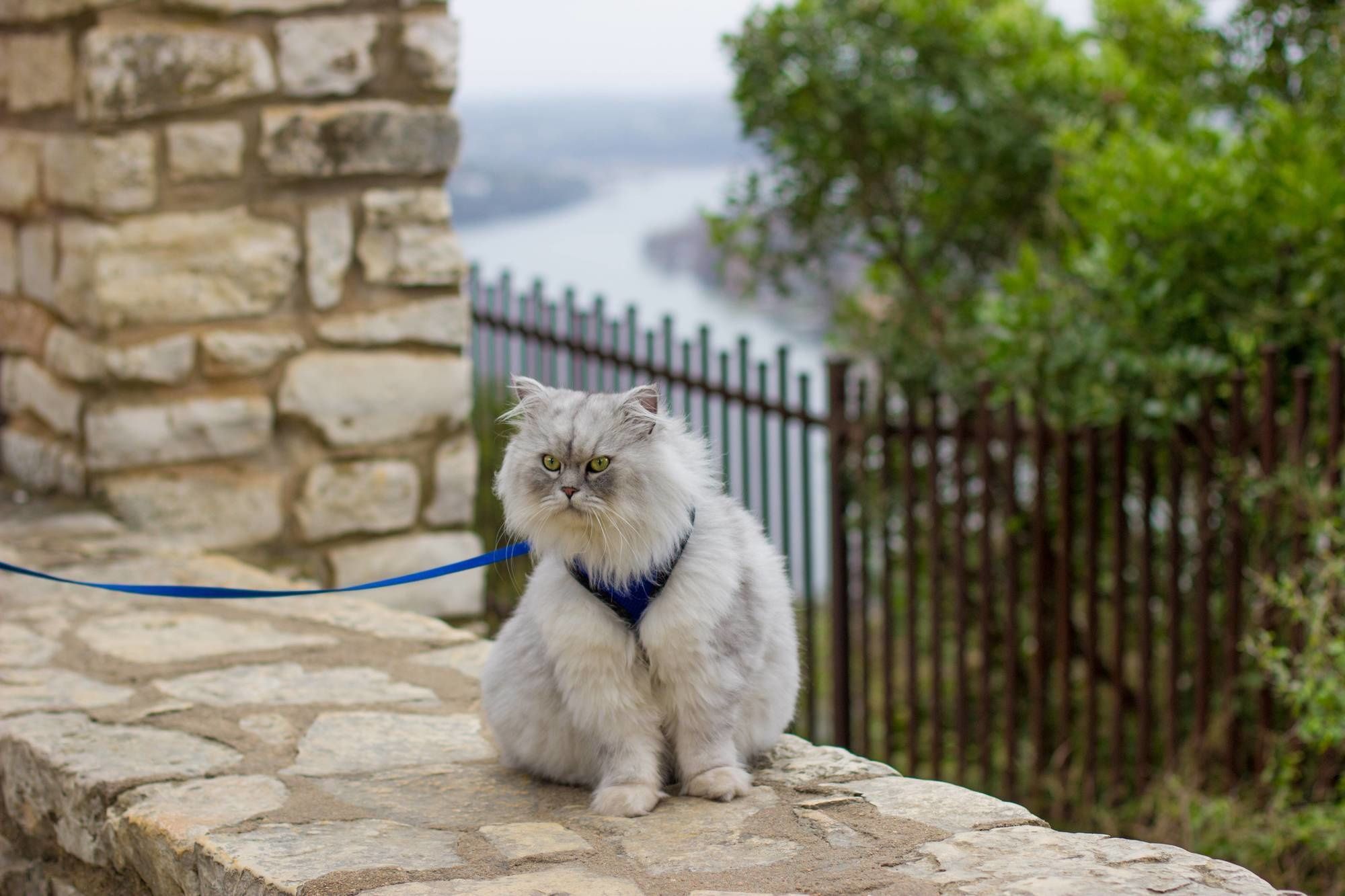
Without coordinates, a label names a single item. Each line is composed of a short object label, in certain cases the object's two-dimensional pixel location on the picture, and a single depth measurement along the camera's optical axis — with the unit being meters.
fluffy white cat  2.16
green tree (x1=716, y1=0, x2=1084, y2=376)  6.25
